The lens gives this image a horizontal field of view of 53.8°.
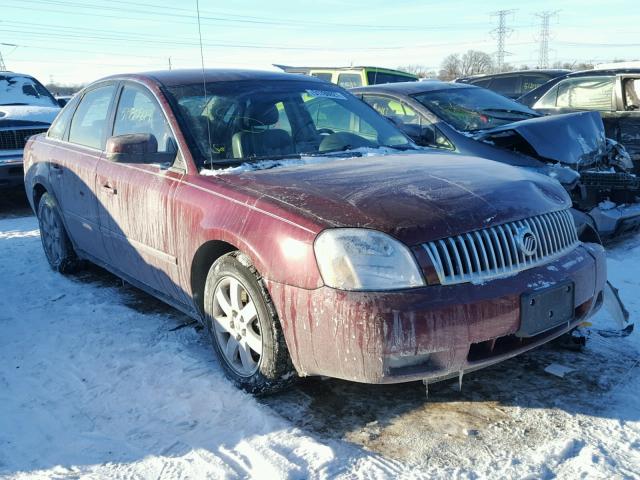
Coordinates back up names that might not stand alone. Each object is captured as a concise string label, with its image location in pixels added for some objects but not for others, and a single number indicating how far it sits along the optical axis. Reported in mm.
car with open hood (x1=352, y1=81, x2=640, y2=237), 5453
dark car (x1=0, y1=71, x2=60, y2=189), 8266
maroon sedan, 2588
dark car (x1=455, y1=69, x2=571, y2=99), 12992
